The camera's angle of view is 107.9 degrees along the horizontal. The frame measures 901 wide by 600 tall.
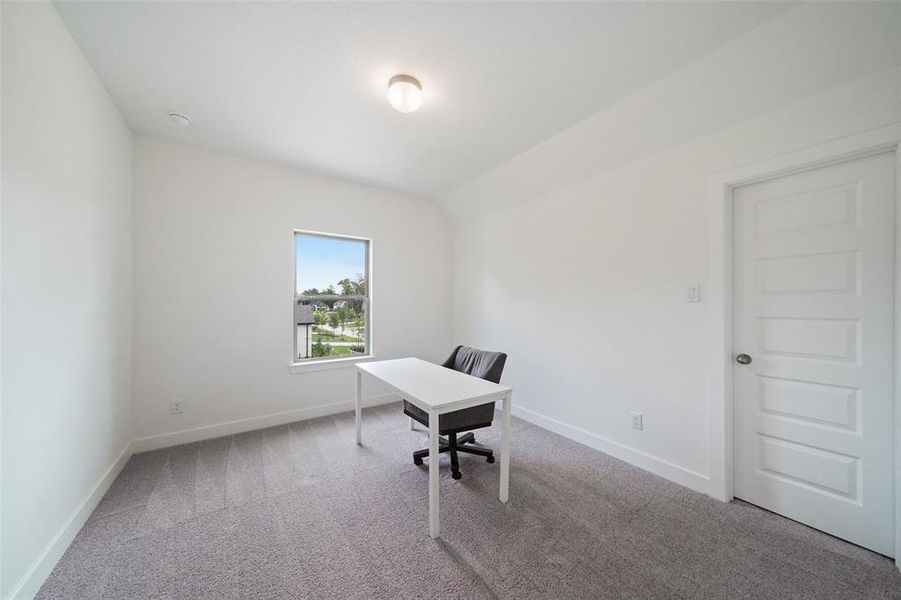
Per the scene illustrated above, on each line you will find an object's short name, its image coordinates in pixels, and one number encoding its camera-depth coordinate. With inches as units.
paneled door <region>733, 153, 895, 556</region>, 66.1
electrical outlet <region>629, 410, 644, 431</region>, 102.0
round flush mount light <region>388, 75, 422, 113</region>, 78.3
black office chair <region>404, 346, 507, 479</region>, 93.0
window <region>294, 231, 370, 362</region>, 143.3
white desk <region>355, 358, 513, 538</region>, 71.5
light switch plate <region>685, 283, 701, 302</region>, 89.5
